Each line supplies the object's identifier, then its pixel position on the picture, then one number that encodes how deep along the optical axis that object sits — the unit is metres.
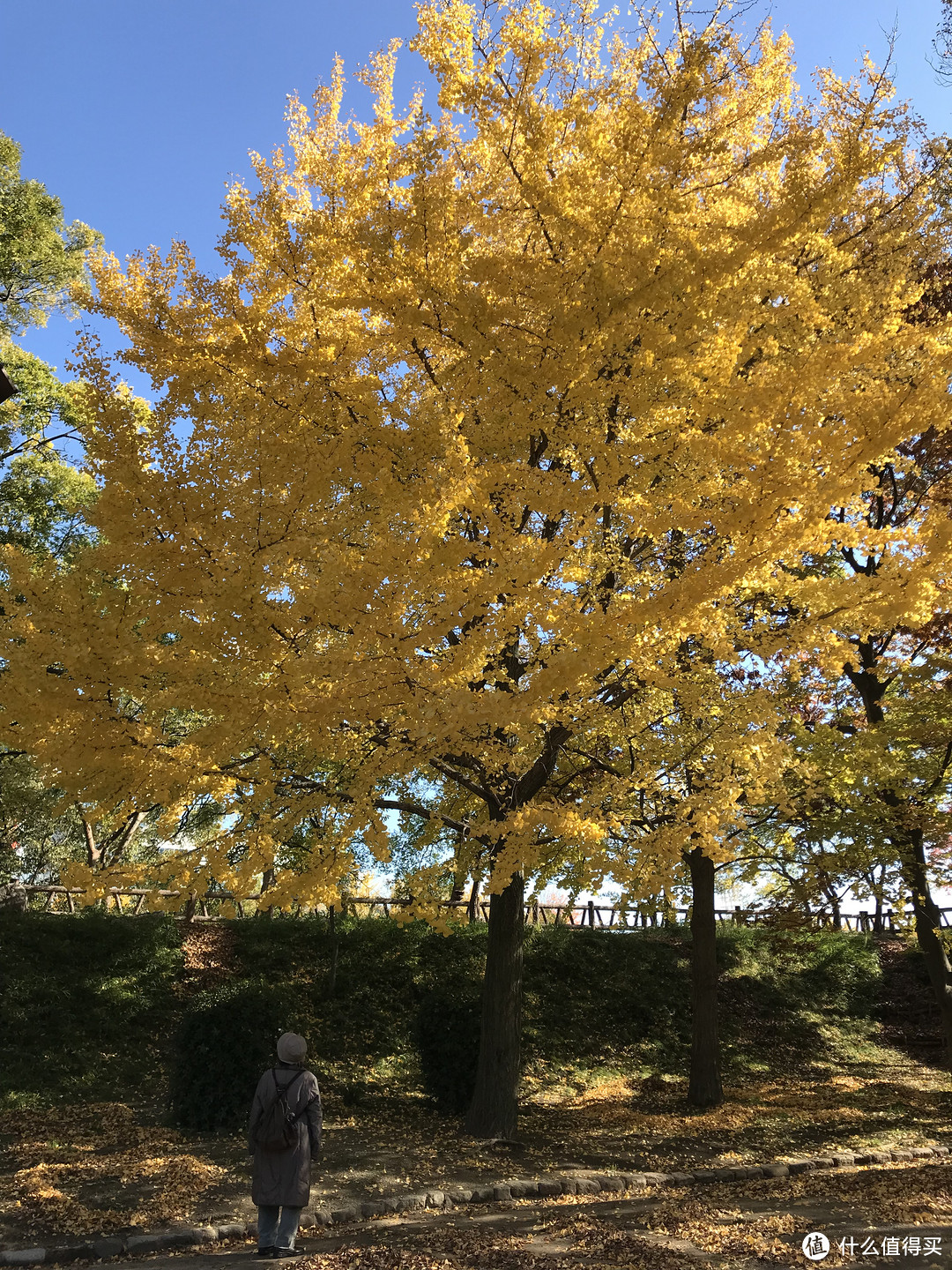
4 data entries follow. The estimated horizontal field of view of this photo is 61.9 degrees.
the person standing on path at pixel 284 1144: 4.25
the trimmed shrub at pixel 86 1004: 9.33
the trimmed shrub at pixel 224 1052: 8.06
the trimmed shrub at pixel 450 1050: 8.97
